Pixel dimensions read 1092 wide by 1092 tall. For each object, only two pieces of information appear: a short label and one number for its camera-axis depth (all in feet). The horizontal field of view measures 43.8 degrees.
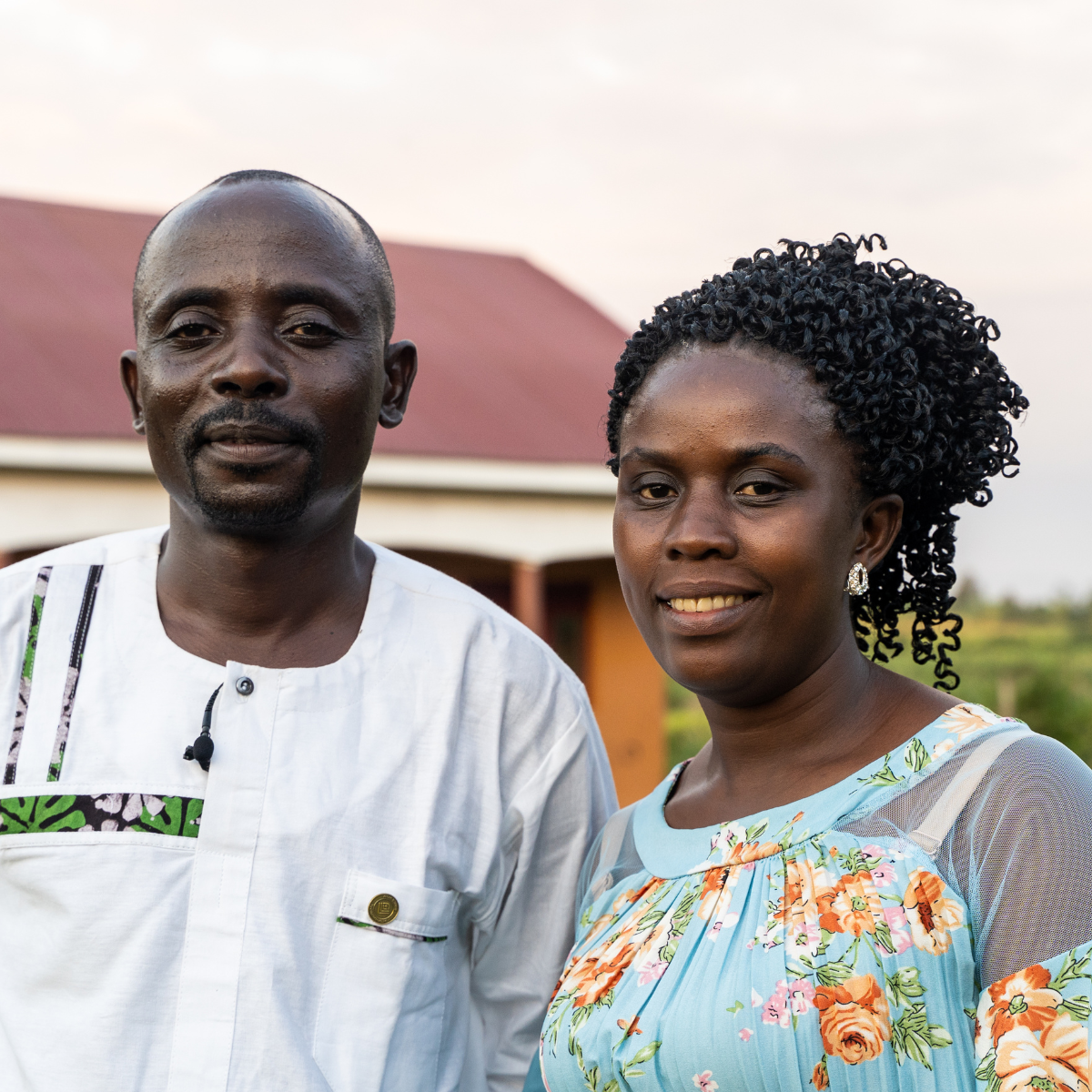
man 7.70
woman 6.37
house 27.66
